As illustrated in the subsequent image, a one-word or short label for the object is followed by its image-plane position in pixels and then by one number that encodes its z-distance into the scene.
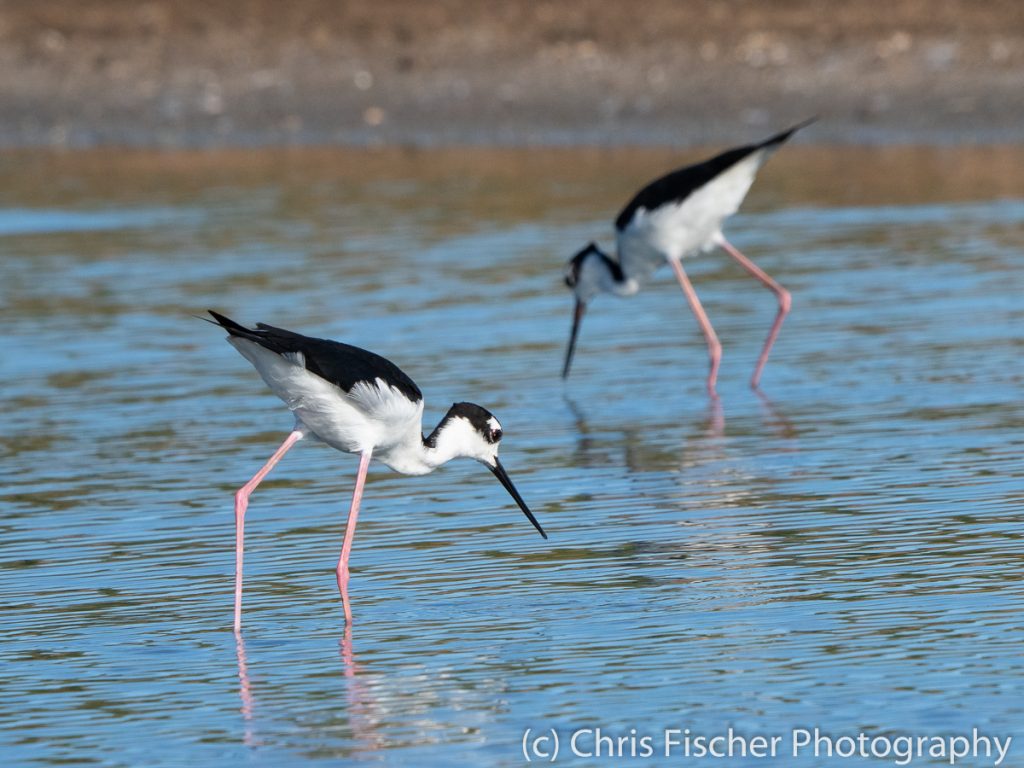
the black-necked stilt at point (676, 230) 21.30
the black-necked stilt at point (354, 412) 12.03
